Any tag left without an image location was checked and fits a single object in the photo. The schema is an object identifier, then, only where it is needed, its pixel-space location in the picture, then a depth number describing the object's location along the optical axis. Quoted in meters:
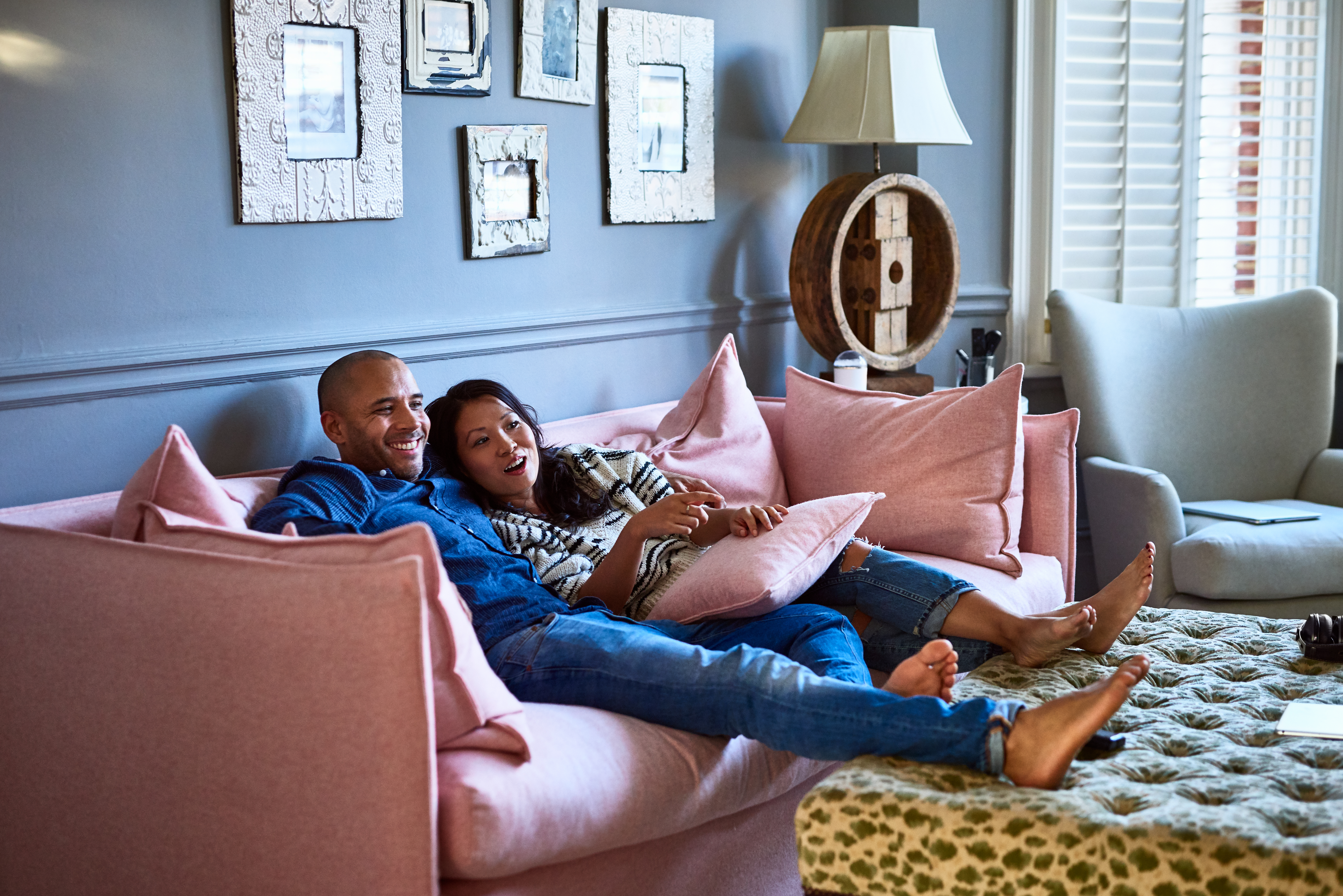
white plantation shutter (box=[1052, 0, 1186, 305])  3.76
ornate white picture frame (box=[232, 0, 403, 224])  2.23
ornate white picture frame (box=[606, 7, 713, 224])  3.02
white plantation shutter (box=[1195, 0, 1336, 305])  3.83
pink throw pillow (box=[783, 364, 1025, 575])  2.61
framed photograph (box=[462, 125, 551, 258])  2.67
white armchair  3.40
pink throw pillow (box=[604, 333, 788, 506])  2.72
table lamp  3.18
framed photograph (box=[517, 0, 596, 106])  2.76
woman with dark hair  2.15
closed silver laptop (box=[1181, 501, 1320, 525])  3.14
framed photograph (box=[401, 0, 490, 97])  2.51
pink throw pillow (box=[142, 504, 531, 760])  1.47
